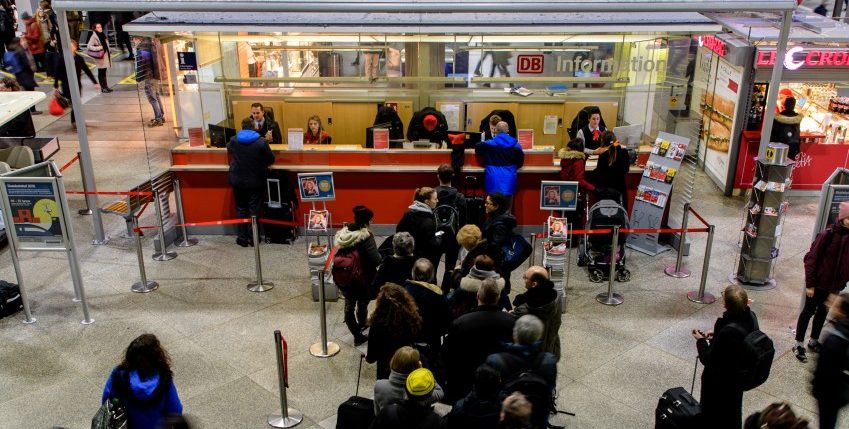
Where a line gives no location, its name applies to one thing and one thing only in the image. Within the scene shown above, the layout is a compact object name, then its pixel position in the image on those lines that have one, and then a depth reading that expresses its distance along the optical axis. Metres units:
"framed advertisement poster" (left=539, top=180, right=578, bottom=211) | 8.16
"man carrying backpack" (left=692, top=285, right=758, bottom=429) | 5.05
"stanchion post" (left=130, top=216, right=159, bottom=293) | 8.05
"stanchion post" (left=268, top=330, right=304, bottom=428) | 5.73
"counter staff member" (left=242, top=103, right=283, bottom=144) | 9.45
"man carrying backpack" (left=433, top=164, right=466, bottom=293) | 7.38
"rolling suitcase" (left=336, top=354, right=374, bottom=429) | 4.84
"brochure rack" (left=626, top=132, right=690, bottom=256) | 8.99
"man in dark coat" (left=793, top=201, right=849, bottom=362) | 6.54
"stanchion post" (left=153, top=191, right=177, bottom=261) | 8.82
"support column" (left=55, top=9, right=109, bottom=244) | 8.51
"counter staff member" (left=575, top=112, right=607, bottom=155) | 9.70
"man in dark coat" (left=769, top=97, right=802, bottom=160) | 10.87
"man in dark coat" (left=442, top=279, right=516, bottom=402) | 5.14
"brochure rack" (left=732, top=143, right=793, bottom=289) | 7.88
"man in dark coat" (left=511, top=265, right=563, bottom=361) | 5.29
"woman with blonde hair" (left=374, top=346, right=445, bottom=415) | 4.51
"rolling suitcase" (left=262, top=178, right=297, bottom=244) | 9.37
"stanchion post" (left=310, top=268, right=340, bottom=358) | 6.71
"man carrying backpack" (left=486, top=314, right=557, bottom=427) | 4.61
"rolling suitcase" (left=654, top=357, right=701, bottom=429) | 5.17
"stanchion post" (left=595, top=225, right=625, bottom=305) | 7.68
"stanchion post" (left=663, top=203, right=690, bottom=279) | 8.41
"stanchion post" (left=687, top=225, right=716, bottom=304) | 7.84
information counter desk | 9.45
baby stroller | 8.33
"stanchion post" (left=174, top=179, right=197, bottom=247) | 9.40
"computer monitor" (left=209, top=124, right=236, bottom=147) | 9.60
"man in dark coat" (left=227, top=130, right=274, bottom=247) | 9.05
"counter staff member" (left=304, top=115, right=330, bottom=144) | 10.03
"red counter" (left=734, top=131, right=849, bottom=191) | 11.22
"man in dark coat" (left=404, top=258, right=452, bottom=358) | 5.56
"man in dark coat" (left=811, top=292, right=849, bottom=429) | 5.08
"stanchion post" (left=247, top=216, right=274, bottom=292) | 8.04
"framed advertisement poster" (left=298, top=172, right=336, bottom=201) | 8.47
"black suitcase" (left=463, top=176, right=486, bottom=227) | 8.71
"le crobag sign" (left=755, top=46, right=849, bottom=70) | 10.64
